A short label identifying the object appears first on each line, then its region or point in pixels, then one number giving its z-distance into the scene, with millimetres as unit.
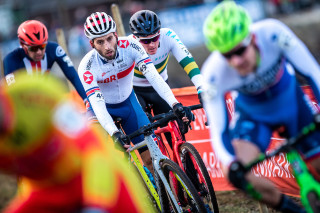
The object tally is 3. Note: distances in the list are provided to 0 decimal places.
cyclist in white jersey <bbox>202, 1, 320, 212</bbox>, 7586
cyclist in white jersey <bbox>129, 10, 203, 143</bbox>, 13547
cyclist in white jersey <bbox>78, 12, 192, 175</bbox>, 12250
